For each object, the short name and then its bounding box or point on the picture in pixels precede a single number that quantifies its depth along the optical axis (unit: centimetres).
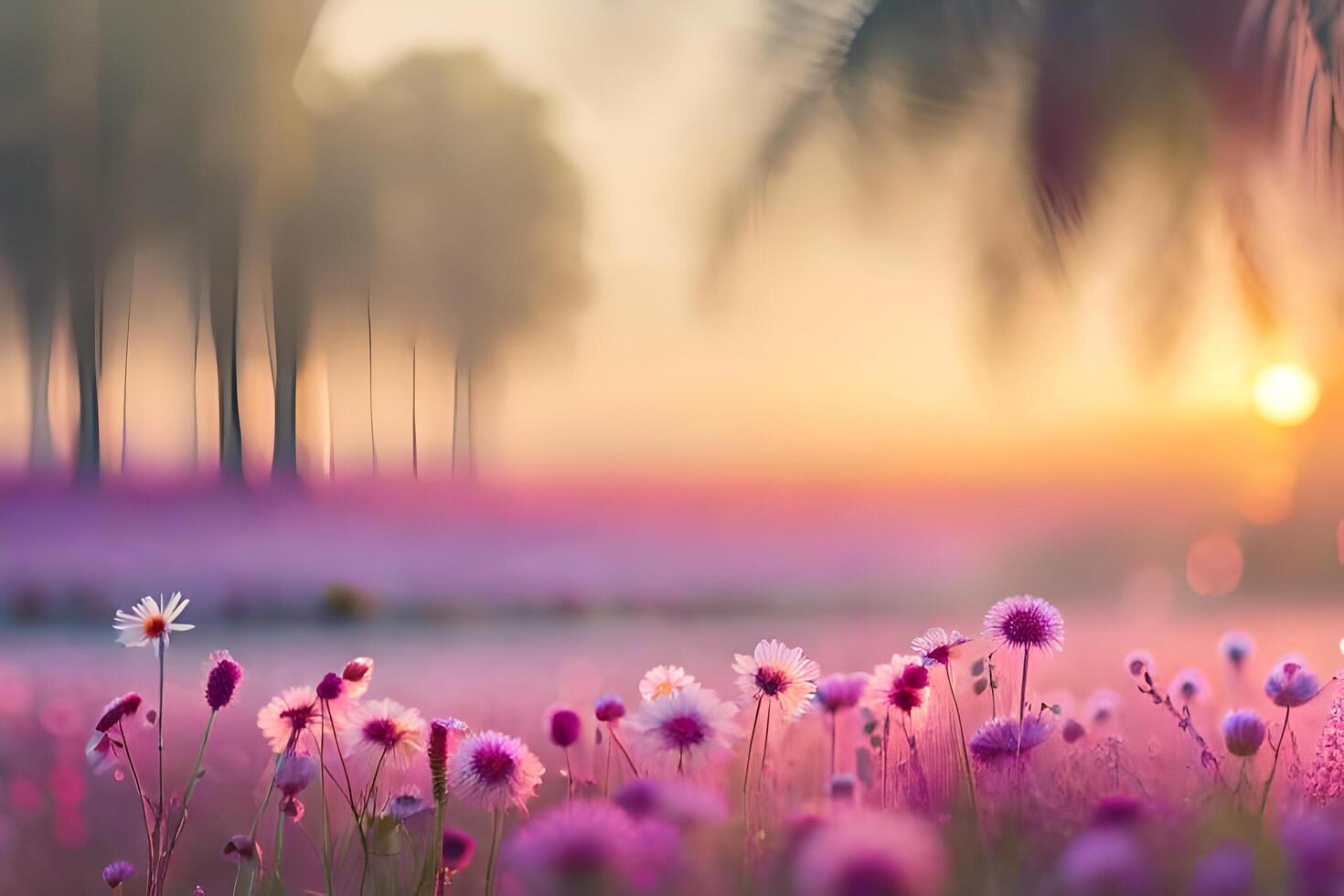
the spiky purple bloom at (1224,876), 236
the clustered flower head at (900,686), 251
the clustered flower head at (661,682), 251
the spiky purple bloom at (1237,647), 268
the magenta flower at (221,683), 252
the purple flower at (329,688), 251
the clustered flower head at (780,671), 250
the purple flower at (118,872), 253
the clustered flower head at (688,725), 243
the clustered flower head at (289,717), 253
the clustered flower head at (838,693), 257
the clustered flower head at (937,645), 252
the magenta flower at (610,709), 253
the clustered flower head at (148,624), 252
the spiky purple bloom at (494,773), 244
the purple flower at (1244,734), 257
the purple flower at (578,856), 227
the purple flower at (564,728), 254
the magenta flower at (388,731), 251
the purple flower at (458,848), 250
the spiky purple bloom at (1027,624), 252
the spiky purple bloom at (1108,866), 232
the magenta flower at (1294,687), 260
